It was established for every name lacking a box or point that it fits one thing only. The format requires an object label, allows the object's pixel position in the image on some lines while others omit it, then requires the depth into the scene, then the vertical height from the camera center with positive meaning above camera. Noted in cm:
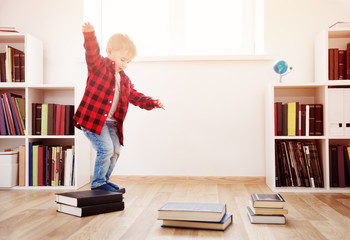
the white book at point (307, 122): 256 +1
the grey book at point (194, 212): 152 -41
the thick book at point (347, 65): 258 +44
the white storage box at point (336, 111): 252 +9
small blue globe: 260 +43
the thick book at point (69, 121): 270 +1
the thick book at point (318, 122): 255 +1
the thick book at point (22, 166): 265 -34
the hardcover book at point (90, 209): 178 -47
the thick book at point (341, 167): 253 -33
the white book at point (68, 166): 266 -34
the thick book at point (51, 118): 268 +3
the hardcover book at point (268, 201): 162 -38
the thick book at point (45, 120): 268 +2
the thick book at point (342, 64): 260 +45
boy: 221 +14
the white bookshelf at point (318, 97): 251 +21
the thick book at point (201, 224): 152 -46
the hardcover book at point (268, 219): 162 -46
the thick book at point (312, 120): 256 +2
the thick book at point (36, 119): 269 +2
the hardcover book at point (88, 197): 179 -41
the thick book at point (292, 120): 257 +2
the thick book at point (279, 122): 258 +1
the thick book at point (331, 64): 259 +45
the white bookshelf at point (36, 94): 265 +24
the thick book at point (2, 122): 268 +0
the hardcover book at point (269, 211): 162 -42
